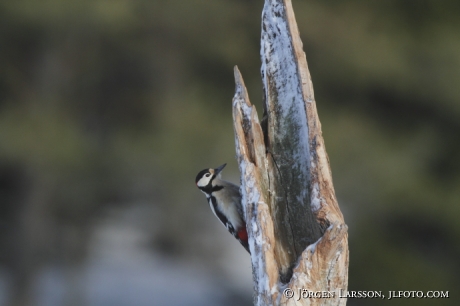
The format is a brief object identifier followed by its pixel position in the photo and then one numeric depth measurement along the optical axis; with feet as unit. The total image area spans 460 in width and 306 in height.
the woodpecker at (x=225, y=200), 51.57
